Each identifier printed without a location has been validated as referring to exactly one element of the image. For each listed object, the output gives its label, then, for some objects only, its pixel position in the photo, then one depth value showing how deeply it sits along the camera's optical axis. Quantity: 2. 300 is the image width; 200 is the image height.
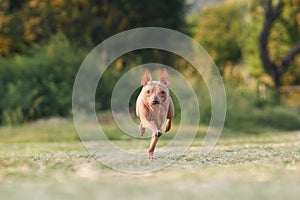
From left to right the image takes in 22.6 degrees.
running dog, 10.34
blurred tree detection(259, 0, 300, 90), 37.97
